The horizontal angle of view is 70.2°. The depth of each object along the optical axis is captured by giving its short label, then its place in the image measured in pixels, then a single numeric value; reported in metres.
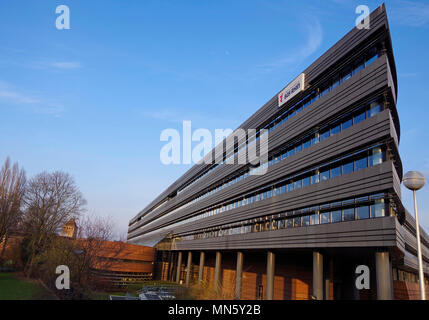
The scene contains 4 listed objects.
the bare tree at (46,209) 38.47
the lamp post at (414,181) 10.93
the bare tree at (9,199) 36.23
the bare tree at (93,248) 24.58
